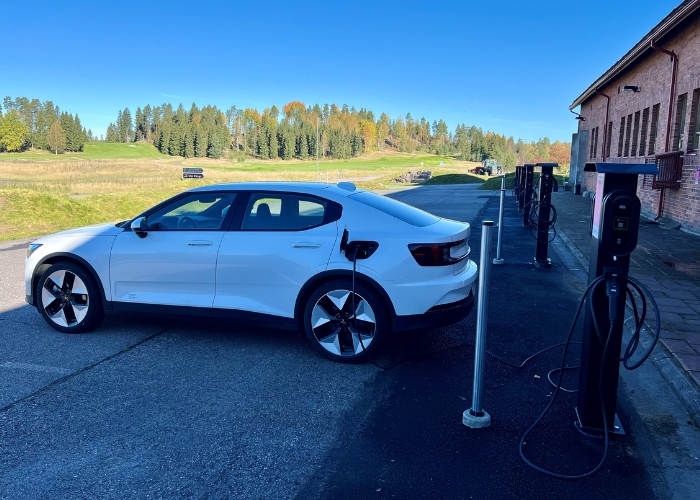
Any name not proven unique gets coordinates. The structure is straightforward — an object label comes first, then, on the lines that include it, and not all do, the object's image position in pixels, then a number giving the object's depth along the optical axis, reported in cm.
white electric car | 475
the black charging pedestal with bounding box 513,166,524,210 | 2032
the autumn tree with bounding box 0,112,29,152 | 13712
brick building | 1280
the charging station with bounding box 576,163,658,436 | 325
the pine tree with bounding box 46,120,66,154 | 15000
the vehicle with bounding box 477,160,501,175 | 7457
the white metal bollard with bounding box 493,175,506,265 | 979
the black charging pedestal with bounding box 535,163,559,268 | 941
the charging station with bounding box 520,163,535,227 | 1458
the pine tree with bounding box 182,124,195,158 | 15362
